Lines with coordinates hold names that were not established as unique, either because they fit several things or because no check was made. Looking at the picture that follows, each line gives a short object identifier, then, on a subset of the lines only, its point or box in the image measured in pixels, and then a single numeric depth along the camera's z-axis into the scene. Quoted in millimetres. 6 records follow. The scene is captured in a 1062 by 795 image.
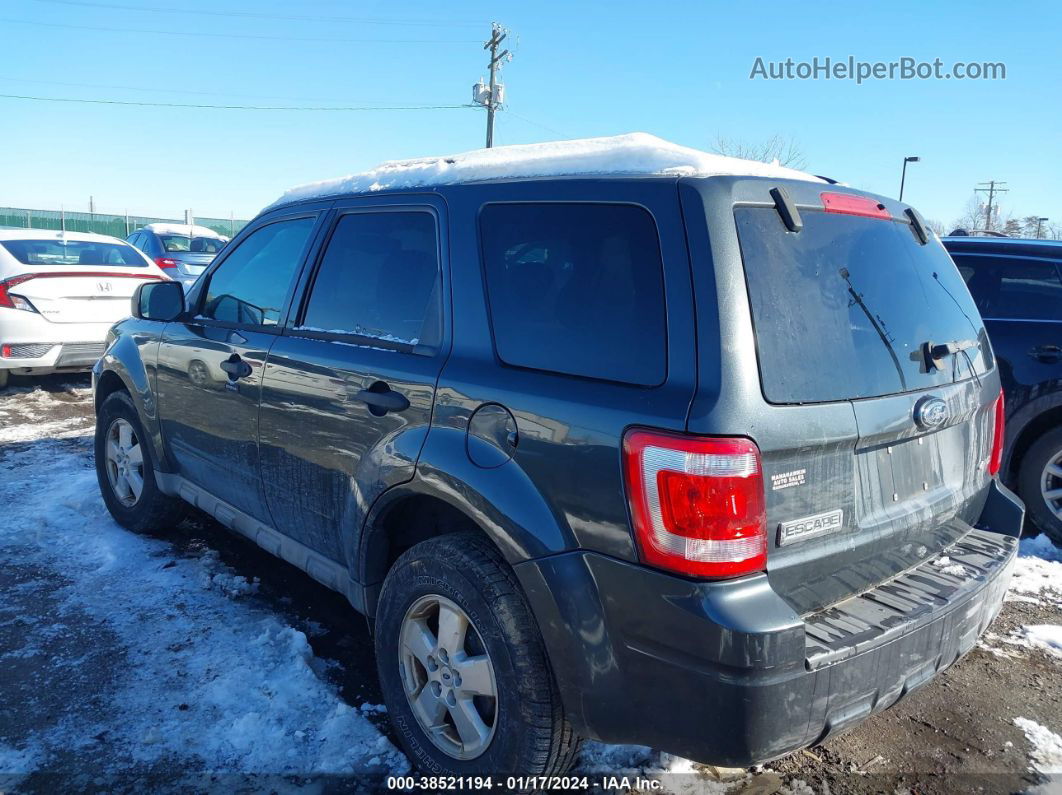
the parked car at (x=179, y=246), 13531
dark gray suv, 1915
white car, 7820
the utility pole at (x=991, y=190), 68725
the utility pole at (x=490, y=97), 30406
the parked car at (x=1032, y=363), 4949
